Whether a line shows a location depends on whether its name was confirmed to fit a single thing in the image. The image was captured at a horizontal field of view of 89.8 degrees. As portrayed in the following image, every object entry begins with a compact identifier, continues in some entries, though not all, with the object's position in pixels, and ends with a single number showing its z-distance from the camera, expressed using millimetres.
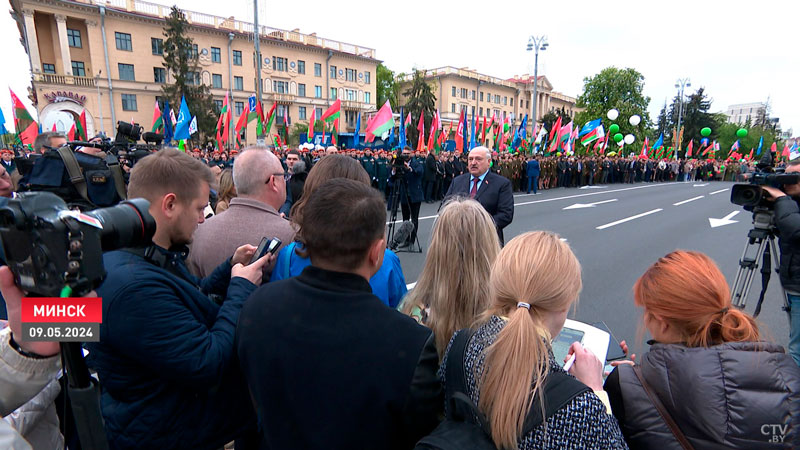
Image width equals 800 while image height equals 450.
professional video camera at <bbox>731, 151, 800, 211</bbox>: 3568
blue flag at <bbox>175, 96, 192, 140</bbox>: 13109
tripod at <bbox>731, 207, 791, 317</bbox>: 3814
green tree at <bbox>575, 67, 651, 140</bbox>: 48844
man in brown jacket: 2385
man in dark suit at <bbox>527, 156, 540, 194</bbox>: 19406
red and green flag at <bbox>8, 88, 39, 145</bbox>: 12367
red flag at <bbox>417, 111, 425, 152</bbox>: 18656
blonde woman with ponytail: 1034
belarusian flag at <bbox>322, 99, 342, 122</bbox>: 16316
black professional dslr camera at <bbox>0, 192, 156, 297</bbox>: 922
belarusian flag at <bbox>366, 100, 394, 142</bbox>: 14109
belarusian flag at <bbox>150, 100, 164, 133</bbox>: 15156
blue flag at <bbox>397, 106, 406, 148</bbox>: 16688
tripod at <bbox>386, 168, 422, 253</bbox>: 7805
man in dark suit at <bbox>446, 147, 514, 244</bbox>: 5316
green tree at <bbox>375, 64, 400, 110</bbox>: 70500
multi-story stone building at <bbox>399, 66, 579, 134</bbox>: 69938
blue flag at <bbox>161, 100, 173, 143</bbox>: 16375
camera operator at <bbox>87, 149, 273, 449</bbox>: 1346
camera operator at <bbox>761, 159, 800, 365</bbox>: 3305
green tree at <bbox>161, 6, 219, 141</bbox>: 42344
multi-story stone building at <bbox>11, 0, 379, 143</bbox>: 38312
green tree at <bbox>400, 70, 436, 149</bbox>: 54750
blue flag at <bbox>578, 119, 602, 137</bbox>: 20338
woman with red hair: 1288
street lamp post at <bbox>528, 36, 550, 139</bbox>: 25031
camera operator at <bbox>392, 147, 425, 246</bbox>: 8461
